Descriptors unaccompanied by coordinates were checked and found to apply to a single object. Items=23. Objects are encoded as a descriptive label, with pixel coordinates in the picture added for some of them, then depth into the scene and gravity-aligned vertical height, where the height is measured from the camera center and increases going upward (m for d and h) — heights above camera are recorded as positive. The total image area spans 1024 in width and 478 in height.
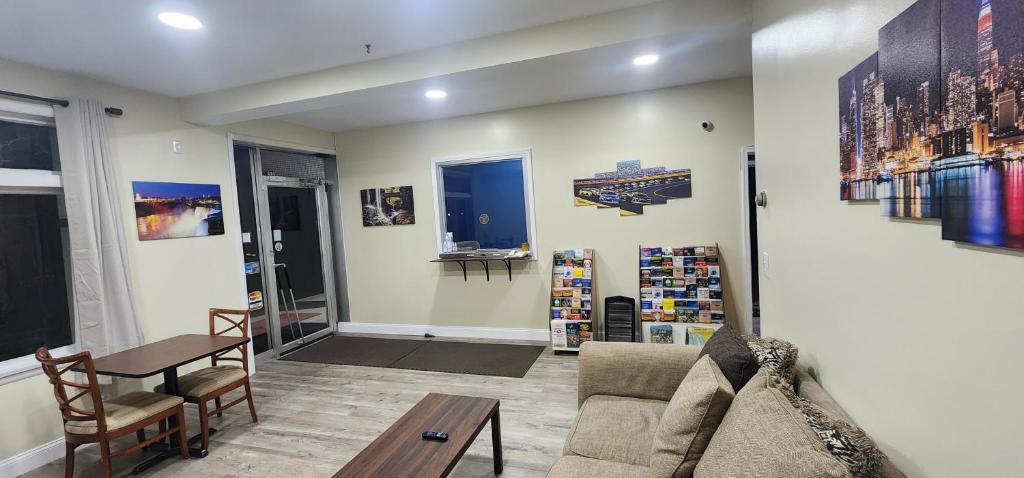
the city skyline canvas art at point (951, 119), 0.70 +0.15
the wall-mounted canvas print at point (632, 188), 4.23 +0.25
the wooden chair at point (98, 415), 2.28 -0.97
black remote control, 2.02 -1.00
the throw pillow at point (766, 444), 1.00 -0.63
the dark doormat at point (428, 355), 4.05 -1.35
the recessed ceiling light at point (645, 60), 3.24 +1.16
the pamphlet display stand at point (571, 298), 4.30 -0.84
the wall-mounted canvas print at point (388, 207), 5.16 +0.26
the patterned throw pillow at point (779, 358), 1.61 -0.61
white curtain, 2.92 +0.10
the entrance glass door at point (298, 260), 4.84 -0.31
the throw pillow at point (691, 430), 1.47 -0.77
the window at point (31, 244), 2.77 +0.05
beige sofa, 1.64 -0.96
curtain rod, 2.67 +0.99
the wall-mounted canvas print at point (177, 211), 3.42 +0.26
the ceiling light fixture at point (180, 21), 2.27 +1.20
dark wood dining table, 2.52 -0.73
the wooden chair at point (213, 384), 2.77 -0.98
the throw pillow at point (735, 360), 1.71 -0.64
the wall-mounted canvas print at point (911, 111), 0.89 +0.19
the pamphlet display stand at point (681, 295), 4.04 -0.83
